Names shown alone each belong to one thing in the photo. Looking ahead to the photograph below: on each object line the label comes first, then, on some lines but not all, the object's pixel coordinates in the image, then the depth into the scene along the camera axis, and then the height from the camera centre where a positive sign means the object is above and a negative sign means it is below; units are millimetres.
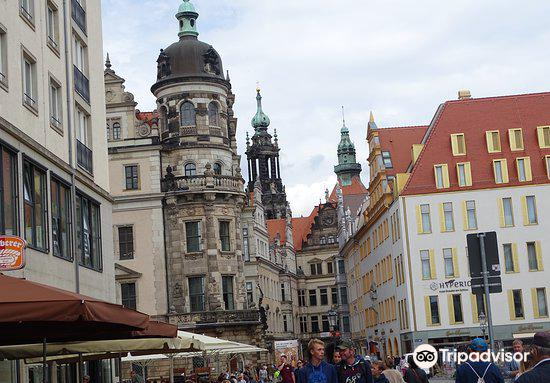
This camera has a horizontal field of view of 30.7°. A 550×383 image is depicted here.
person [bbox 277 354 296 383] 23062 -132
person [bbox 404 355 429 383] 15320 -237
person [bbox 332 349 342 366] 13125 +92
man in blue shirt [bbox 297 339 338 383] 11031 -36
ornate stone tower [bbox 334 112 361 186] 150625 +29559
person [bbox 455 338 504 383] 11289 -194
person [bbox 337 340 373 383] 12602 -68
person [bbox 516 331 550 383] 7289 -81
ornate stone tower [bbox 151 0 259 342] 59562 +10447
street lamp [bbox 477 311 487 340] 46875 +1533
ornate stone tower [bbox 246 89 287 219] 135500 +27296
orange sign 18312 +2445
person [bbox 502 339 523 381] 13891 +55
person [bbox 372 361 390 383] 13805 -152
